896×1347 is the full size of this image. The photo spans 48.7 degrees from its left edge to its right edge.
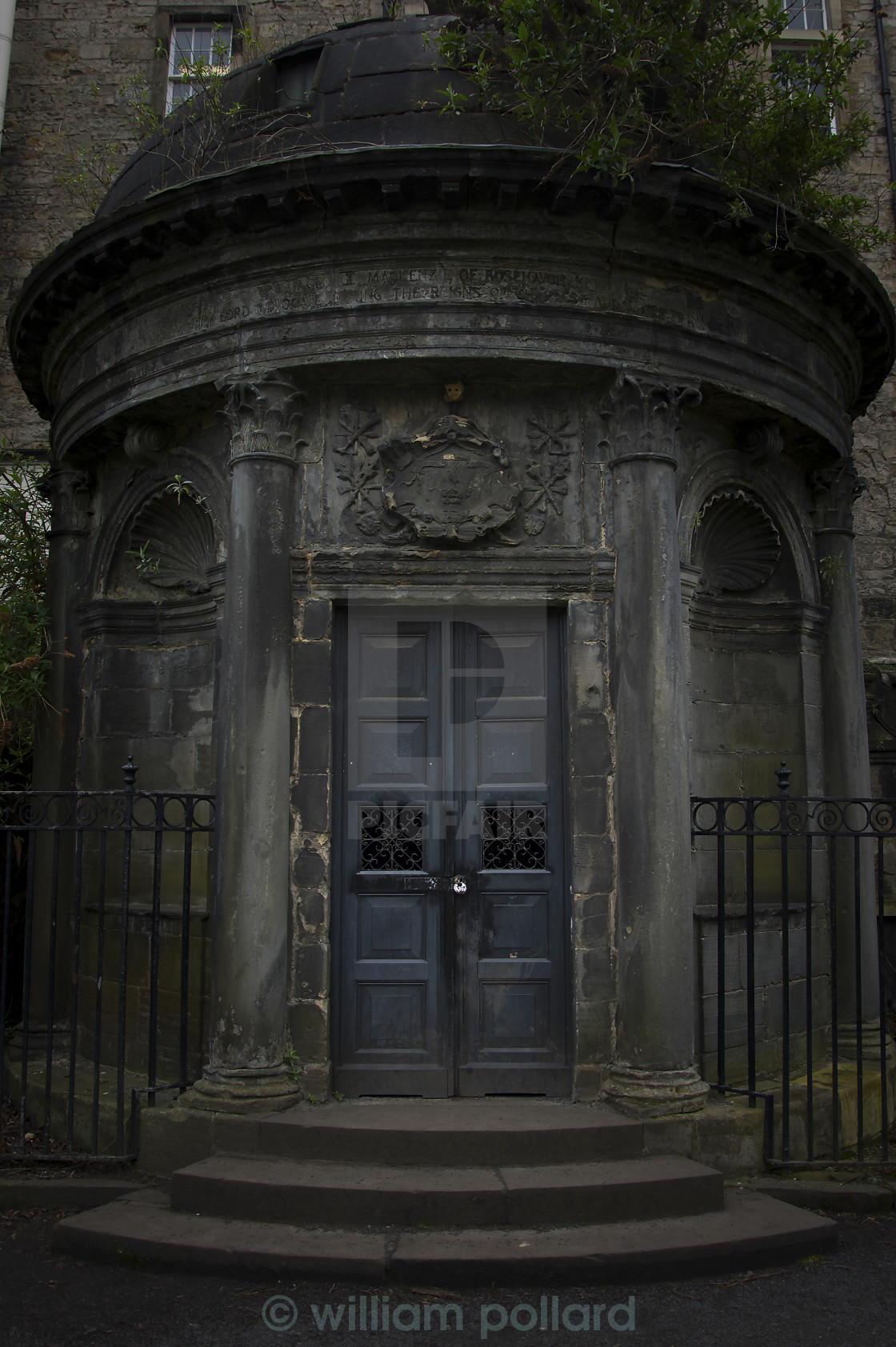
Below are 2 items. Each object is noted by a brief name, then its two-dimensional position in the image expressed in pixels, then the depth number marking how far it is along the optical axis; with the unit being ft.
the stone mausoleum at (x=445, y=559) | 17.56
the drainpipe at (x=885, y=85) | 37.99
